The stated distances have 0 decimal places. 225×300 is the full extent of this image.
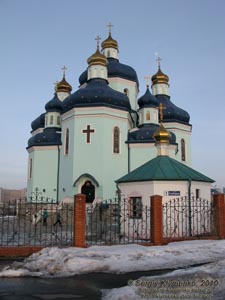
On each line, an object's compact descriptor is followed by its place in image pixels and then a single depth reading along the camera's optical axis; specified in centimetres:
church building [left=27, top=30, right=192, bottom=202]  2011
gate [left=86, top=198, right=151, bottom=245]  1153
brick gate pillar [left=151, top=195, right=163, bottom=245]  943
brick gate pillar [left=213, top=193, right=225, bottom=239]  1033
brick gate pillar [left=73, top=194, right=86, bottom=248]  884
